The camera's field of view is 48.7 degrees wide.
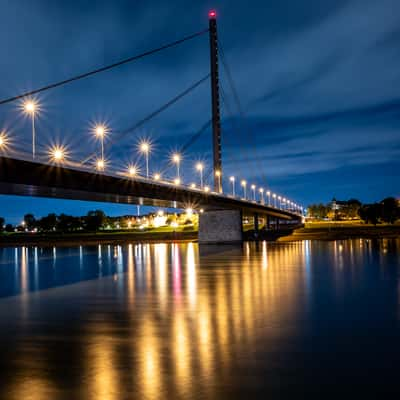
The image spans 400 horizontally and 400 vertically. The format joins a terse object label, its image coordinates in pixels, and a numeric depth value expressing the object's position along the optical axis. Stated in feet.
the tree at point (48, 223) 587.68
